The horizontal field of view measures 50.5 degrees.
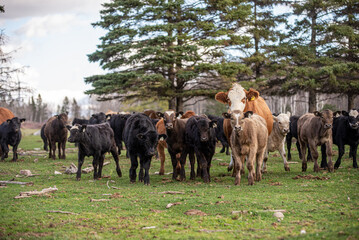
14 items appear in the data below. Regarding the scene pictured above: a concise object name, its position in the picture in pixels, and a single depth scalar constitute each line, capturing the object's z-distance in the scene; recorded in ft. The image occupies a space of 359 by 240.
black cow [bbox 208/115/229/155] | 60.08
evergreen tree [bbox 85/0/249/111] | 94.02
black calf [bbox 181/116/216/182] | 37.68
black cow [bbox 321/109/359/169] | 45.34
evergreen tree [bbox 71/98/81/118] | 391.04
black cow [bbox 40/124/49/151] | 80.86
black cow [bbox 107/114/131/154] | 65.67
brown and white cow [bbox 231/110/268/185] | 35.32
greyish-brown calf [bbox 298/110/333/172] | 41.27
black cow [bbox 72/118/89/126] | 80.48
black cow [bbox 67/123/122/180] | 40.47
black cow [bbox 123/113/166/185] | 36.86
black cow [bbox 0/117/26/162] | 61.00
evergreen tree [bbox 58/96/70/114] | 399.95
